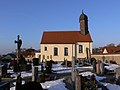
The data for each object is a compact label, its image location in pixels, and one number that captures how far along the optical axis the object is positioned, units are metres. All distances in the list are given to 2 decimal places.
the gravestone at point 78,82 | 5.92
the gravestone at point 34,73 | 8.17
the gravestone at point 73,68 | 7.53
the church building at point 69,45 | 23.38
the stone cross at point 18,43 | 14.90
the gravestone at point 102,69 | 10.38
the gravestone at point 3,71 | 9.93
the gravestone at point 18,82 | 5.19
